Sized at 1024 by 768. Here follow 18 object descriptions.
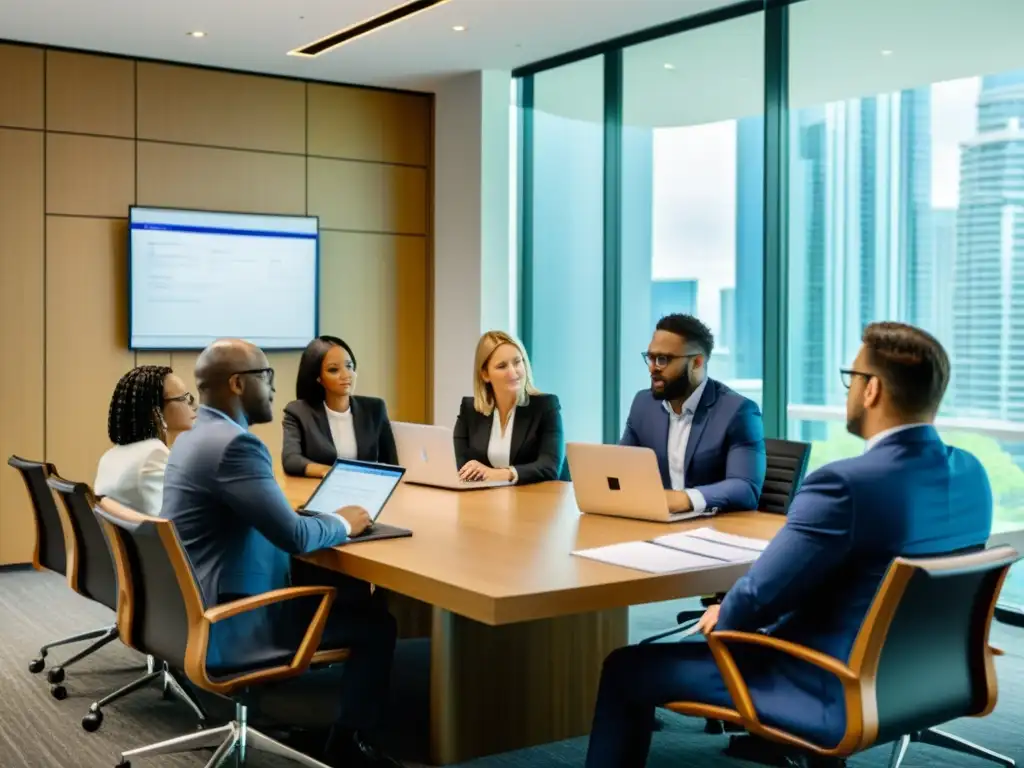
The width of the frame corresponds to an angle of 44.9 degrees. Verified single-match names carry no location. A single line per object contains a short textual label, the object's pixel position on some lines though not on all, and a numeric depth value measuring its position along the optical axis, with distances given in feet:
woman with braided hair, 15.26
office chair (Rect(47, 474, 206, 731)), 14.89
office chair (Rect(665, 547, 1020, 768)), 9.06
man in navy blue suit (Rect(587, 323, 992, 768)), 9.43
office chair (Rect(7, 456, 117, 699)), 16.13
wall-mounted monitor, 27.02
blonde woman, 19.07
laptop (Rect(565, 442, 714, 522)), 13.84
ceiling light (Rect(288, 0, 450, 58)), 22.57
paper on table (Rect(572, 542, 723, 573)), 11.27
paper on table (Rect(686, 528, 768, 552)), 12.53
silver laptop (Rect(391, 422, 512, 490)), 17.26
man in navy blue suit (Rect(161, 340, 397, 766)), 11.94
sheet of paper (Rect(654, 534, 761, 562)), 11.83
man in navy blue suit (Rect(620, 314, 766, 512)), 15.31
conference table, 10.61
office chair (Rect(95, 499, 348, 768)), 11.40
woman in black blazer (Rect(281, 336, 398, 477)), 19.65
